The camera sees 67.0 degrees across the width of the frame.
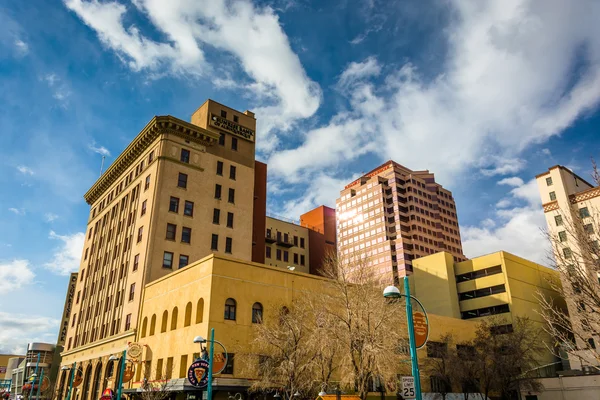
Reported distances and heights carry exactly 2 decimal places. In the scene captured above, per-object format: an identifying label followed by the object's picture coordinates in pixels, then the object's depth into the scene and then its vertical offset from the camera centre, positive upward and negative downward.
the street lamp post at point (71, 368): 53.00 +3.12
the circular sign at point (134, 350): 41.41 +3.79
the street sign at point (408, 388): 16.30 +0.14
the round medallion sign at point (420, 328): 17.67 +2.32
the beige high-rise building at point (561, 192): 71.44 +30.44
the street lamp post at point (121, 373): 36.26 +1.69
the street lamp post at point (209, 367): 25.92 +1.52
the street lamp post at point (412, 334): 14.97 +1.87
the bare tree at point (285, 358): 29.98 +2.31
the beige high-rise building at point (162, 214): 49.88 +20.27
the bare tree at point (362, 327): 27.66 +3.94
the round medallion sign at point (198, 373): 27.98 +1.22
